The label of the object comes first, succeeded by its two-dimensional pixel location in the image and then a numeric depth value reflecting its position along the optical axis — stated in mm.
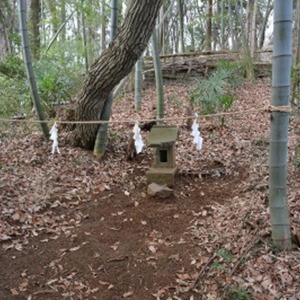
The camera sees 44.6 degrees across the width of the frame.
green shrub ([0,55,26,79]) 8039
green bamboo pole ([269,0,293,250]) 2254
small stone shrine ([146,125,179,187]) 4016
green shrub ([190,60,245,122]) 6164
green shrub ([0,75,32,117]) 6082
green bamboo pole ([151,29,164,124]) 5988
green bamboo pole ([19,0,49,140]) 4351
